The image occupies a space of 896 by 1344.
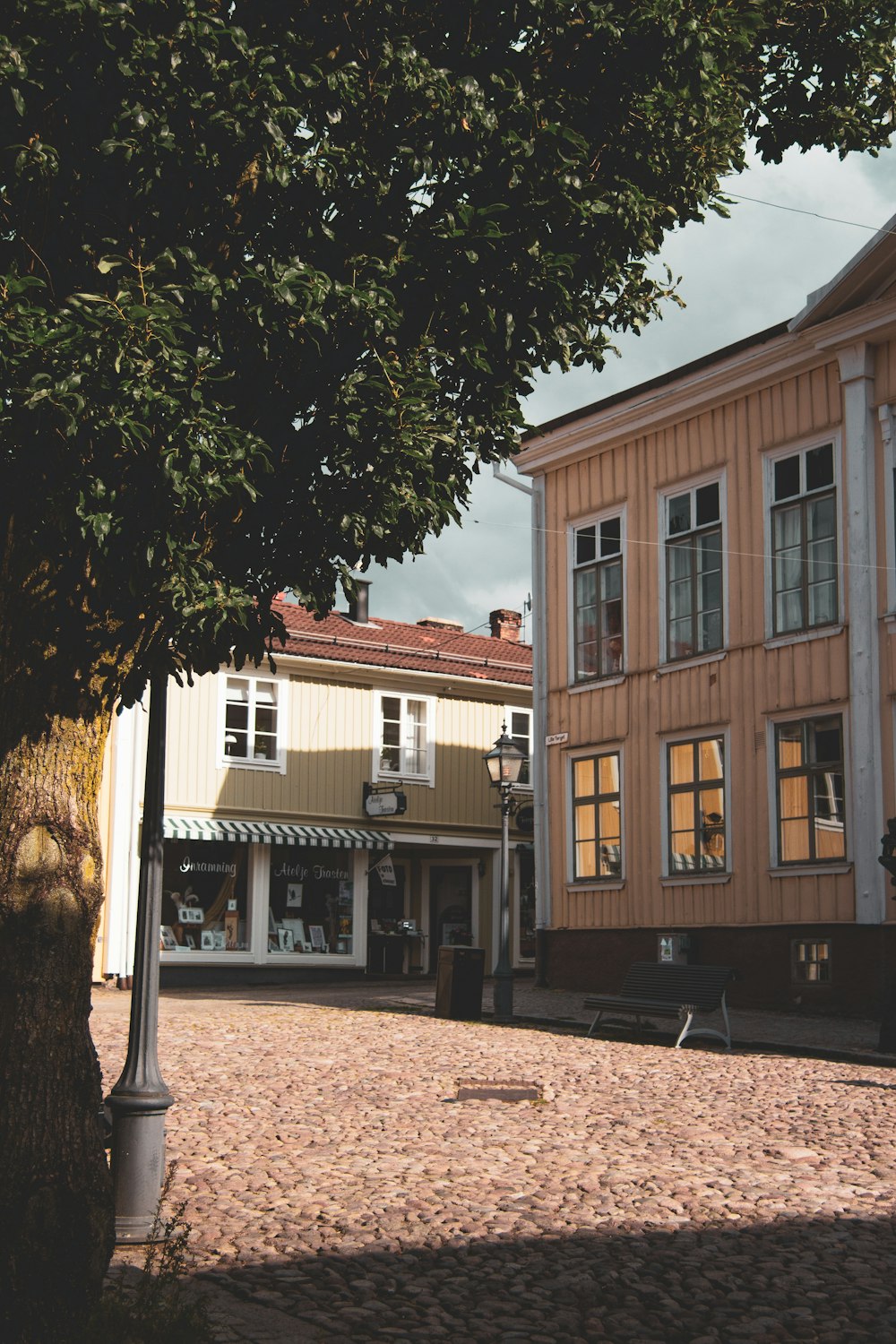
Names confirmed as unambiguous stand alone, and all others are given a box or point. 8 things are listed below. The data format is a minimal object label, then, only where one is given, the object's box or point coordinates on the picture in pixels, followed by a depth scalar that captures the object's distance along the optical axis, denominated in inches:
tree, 228.8
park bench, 613.9
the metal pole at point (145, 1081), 308.3
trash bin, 725.3
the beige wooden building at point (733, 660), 748.0
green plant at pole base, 217.9
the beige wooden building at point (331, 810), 1168.8
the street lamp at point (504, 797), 706.2
